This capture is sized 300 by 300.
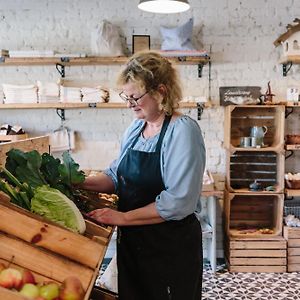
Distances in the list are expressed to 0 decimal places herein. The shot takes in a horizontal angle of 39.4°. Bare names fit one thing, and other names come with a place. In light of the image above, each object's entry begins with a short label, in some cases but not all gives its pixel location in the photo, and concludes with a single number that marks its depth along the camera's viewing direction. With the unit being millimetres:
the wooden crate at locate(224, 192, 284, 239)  4238
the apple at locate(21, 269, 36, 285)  1016
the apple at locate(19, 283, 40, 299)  989
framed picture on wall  4043
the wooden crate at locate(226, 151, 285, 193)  4188
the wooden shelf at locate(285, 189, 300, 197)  3875
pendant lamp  2897
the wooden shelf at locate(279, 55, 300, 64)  3818
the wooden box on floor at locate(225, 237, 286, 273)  3844
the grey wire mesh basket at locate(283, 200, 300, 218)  4094
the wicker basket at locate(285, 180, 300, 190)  3910
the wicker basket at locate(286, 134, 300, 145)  3953
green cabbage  1255
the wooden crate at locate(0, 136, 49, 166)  1641
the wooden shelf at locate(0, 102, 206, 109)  3887
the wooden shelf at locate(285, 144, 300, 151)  3857
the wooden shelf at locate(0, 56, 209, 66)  3852
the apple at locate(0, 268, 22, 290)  986
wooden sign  4023
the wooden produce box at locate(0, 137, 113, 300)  1050
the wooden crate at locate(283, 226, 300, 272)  3842
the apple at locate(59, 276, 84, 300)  1010
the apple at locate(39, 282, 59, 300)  1003
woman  1640
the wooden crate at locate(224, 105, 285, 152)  4125
